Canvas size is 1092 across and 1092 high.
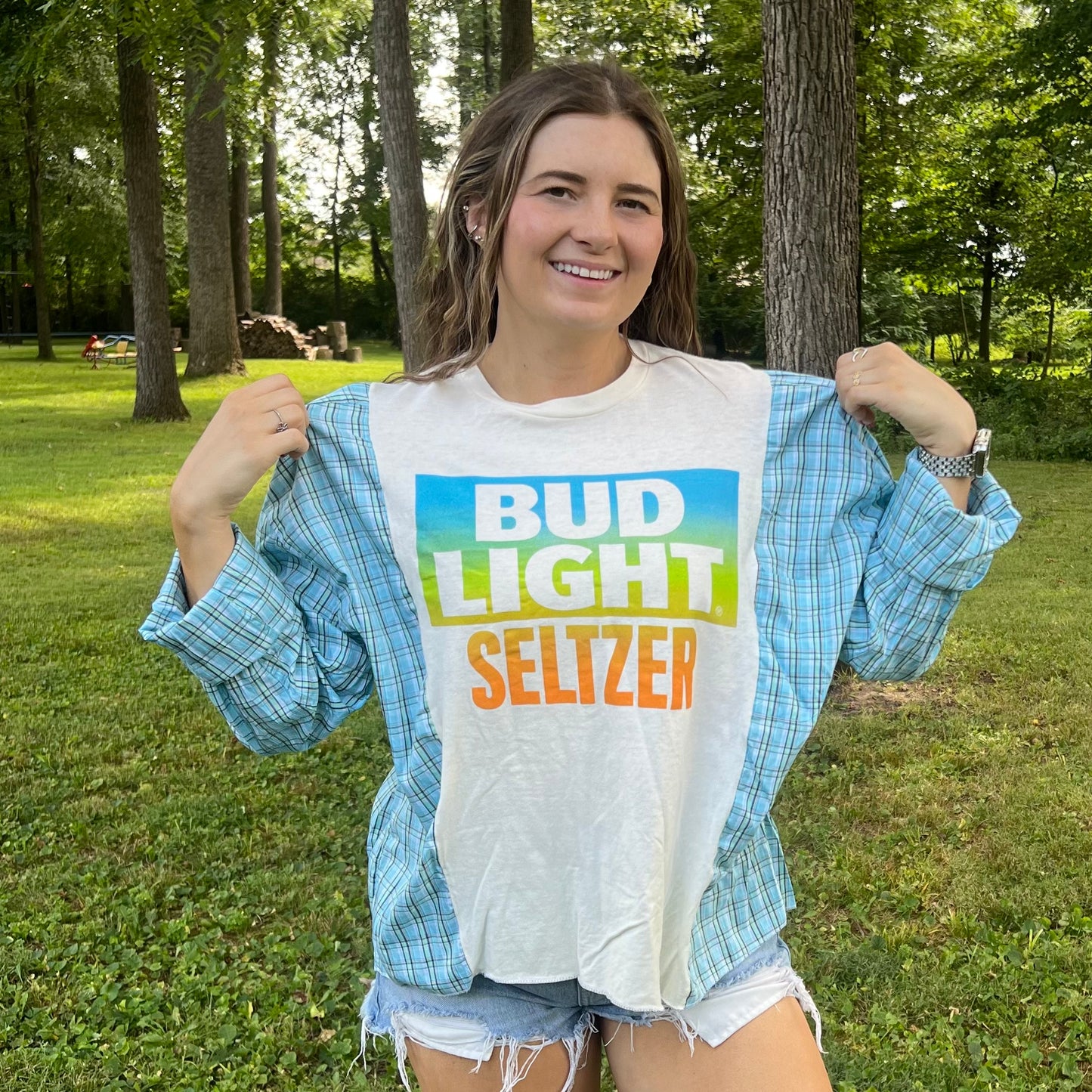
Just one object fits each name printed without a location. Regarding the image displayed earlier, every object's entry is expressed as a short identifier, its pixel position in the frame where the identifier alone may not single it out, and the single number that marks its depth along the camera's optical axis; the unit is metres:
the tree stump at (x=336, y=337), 31.53
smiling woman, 1.80
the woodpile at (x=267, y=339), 28.11
